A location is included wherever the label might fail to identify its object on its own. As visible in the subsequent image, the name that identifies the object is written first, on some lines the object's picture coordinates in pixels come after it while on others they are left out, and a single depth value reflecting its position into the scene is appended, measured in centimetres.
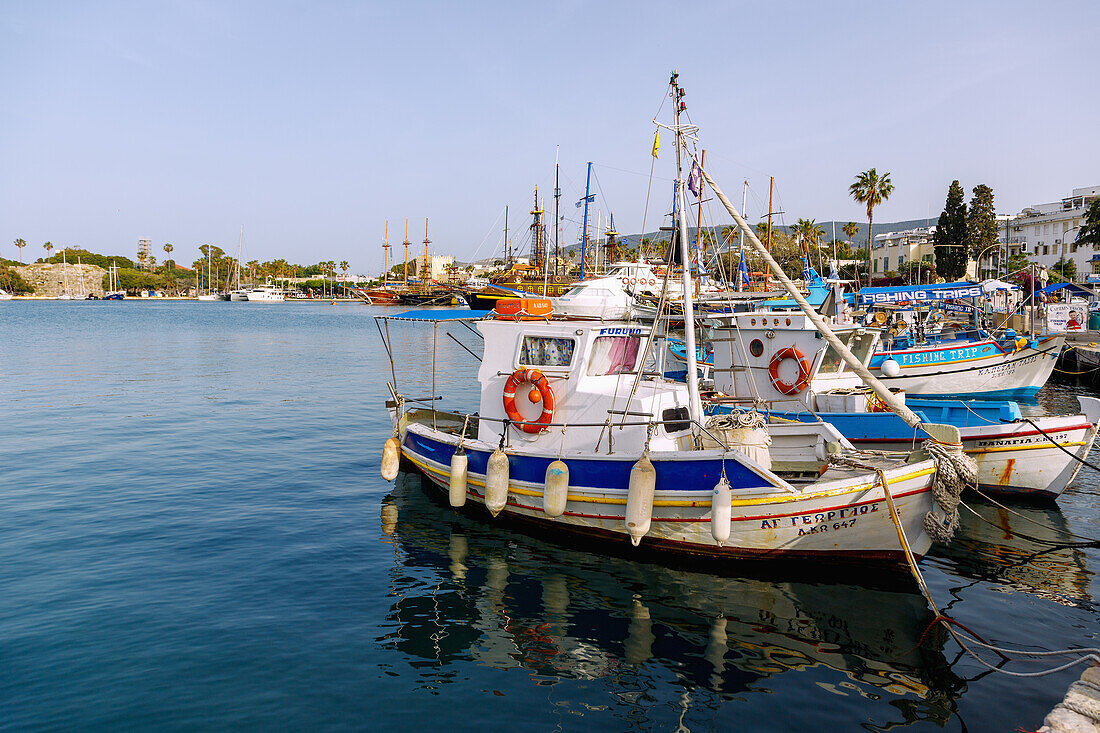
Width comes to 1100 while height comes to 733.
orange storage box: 1243
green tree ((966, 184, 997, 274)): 5778
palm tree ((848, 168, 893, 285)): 5253
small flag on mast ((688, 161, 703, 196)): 1182
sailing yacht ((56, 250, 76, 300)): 16920
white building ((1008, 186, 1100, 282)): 6385
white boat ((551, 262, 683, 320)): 1278
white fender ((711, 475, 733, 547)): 950
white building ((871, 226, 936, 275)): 8261
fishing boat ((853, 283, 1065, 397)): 2505
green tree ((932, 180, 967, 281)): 5881
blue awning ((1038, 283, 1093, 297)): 3851
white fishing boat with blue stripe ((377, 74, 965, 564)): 963
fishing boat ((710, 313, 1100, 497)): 1380
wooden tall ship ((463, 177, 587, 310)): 6334
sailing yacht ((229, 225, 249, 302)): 17225
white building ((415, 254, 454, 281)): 15082
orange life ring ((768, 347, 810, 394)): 1672
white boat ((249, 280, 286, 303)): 16500
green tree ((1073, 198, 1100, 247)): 5031
